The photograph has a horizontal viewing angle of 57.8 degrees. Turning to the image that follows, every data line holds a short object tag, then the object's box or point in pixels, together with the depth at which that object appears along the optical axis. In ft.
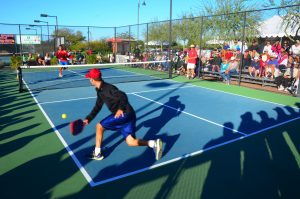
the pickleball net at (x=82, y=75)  43.00
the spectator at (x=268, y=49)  45.13
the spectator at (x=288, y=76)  37.47
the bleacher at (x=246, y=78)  40.92
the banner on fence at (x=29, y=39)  74.91
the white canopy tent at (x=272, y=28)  56.49
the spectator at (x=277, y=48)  44.55
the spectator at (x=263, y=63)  42.41
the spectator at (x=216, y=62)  49.32
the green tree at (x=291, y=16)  48.44
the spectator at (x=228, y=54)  46.50
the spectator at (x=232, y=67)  43.57
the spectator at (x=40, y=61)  69.56
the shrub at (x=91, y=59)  78.31
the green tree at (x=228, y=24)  67.46
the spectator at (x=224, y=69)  44.88
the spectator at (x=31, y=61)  69.22
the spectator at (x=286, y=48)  42.97
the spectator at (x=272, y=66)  41.29
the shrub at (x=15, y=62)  61.62
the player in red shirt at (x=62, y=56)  50.01
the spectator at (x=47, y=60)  69.82
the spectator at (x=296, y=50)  41.08
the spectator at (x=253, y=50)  47.24
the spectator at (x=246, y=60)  46.55
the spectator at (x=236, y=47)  48.40
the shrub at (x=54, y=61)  73.10
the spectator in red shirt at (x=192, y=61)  48.70
